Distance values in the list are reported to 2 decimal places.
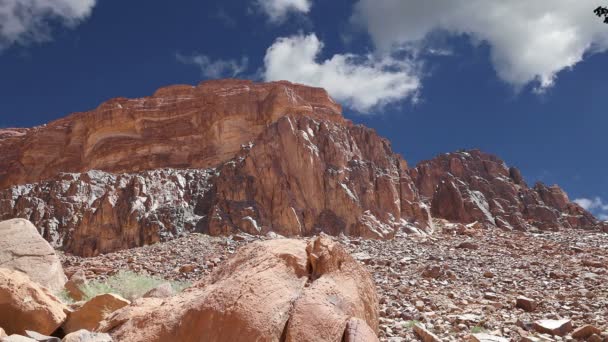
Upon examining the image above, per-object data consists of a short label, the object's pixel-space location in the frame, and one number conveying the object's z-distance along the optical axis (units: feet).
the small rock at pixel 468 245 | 76.45
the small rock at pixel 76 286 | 39.45
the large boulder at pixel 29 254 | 39.34
